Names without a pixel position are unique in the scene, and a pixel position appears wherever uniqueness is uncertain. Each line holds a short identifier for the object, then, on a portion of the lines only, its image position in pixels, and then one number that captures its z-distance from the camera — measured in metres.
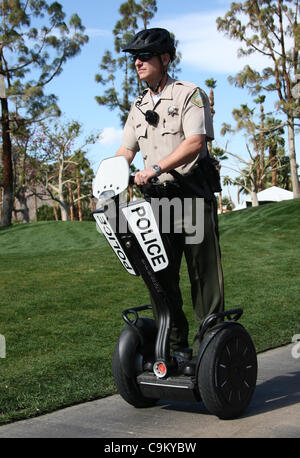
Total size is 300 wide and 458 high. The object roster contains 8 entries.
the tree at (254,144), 33.06
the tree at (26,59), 26.22
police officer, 3.59
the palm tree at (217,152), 51.16
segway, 3.37
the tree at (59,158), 42.25
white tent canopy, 45.94
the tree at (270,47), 28.08
